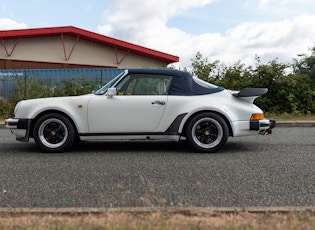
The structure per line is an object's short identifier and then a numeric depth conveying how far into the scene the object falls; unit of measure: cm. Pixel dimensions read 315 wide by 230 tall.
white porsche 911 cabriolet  640
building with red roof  2342
